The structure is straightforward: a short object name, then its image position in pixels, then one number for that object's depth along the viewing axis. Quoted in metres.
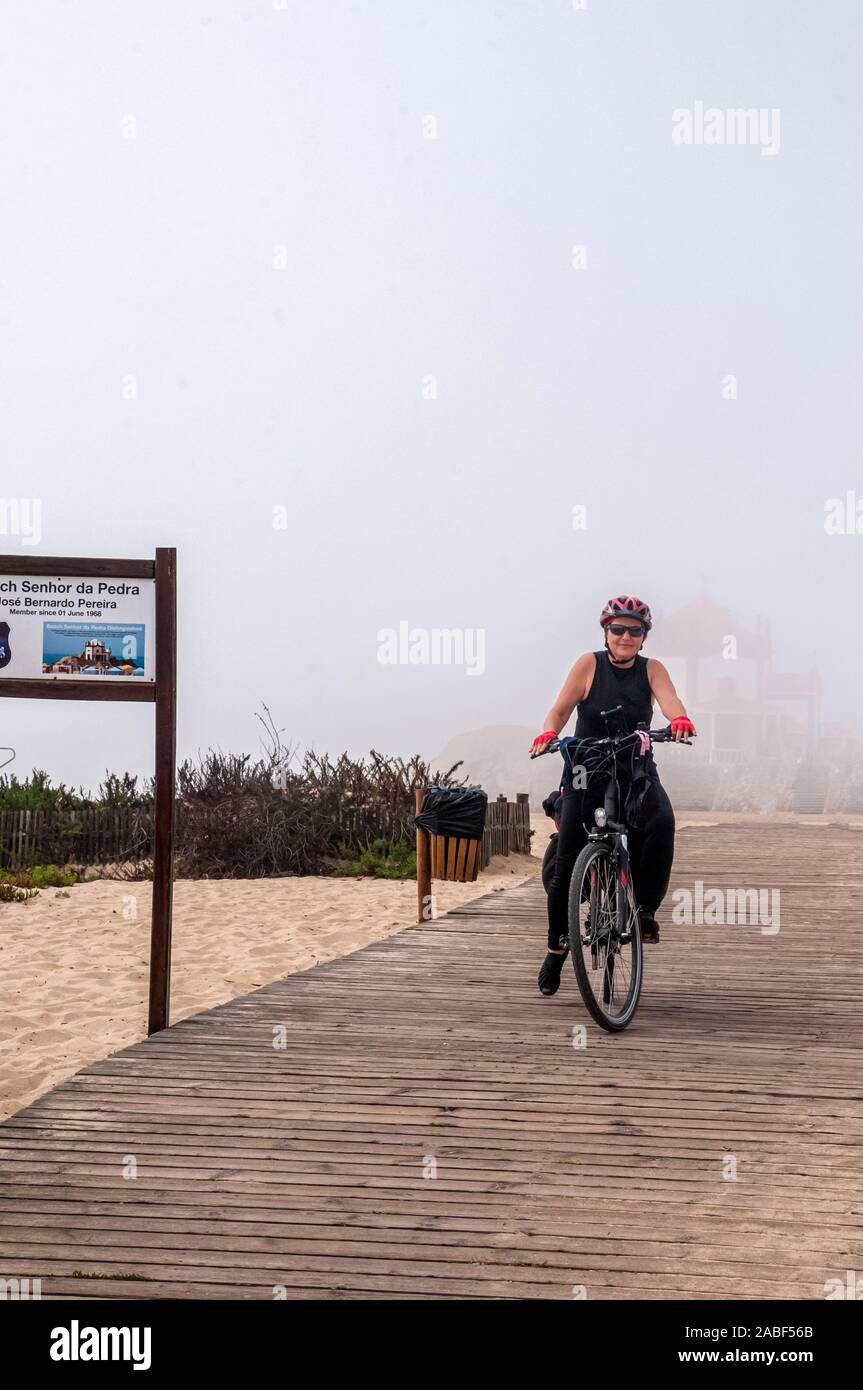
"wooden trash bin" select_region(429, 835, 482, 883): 16.97
